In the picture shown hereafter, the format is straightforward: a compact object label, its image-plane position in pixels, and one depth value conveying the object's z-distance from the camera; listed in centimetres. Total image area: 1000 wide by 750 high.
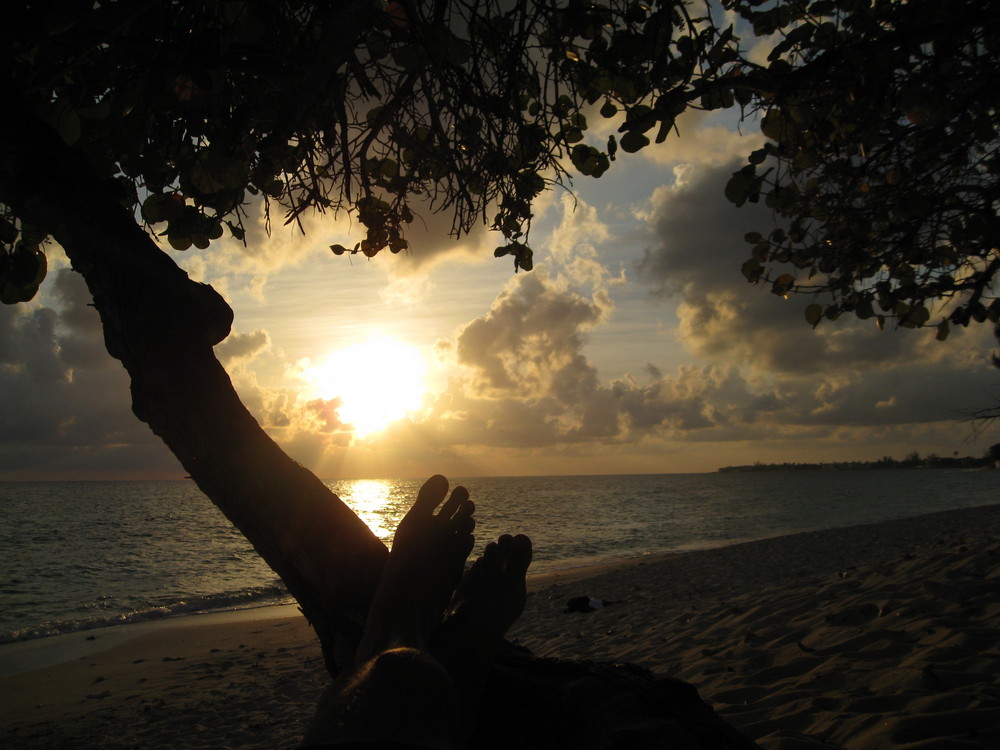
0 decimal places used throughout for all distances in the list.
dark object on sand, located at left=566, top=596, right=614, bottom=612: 849
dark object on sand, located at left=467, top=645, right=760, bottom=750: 173
